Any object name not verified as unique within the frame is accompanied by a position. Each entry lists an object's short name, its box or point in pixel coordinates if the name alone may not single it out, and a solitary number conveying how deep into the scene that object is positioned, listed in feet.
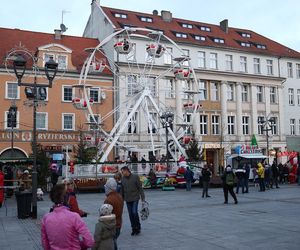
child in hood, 19.22
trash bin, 47.61
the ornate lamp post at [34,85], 47.16
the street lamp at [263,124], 167.20
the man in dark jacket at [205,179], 70.03
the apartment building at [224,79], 157.07
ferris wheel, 99.14
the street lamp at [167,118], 98.27
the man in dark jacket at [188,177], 87.35
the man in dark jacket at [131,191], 33.81
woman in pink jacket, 15.47
